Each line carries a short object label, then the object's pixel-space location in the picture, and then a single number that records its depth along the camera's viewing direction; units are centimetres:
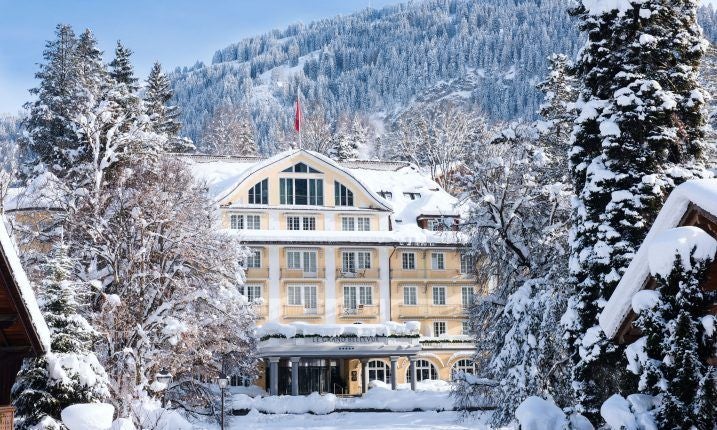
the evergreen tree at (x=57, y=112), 3806
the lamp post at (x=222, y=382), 3338
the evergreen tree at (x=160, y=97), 6344
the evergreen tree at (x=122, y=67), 5412
